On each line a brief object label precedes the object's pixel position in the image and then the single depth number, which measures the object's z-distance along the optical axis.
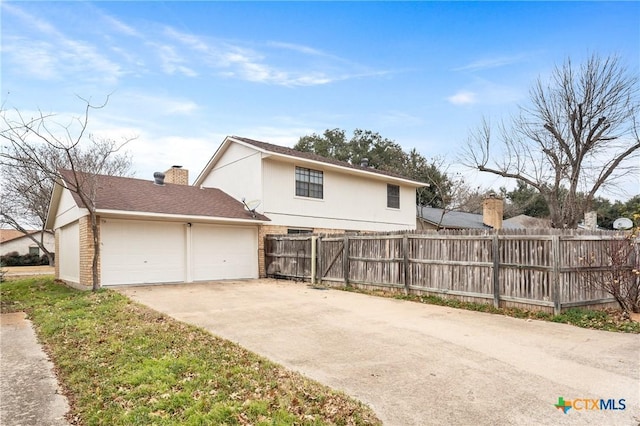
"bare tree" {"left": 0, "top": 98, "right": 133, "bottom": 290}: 11.04
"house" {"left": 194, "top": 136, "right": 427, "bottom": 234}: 16.86
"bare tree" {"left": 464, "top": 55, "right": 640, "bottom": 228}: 16.83
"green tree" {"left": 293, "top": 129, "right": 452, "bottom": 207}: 36.41
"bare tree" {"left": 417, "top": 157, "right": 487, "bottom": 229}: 33.66
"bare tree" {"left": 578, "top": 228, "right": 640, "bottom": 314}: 7.95
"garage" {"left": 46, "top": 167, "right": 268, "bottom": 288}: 12.74
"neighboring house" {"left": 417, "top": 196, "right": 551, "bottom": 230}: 26.00
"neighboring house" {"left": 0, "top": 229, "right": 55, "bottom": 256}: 37.83
